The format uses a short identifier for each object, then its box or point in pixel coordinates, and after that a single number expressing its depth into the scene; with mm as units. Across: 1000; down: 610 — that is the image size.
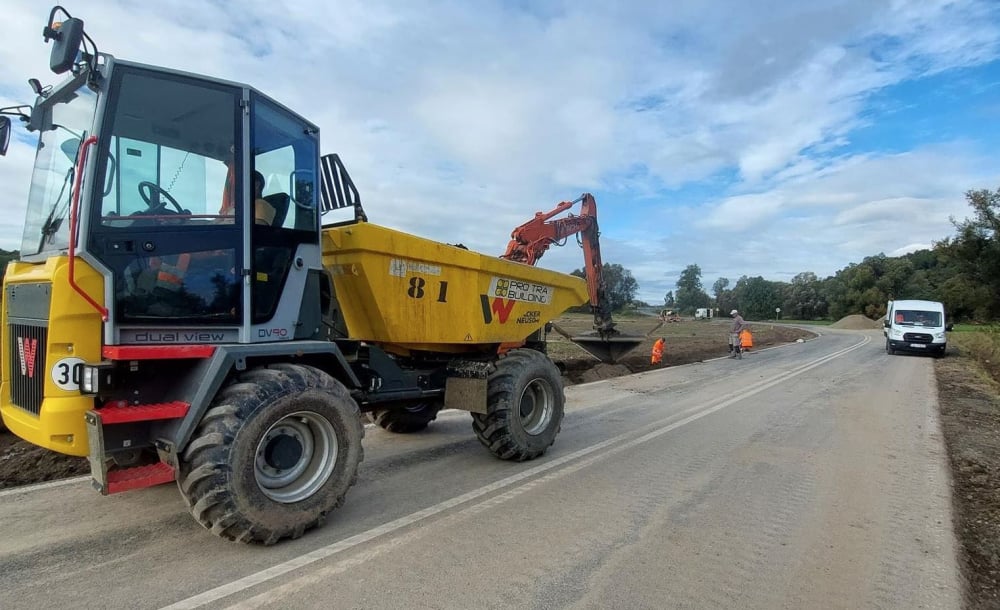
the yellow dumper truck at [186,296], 3367
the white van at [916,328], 21297
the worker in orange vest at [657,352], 17231
